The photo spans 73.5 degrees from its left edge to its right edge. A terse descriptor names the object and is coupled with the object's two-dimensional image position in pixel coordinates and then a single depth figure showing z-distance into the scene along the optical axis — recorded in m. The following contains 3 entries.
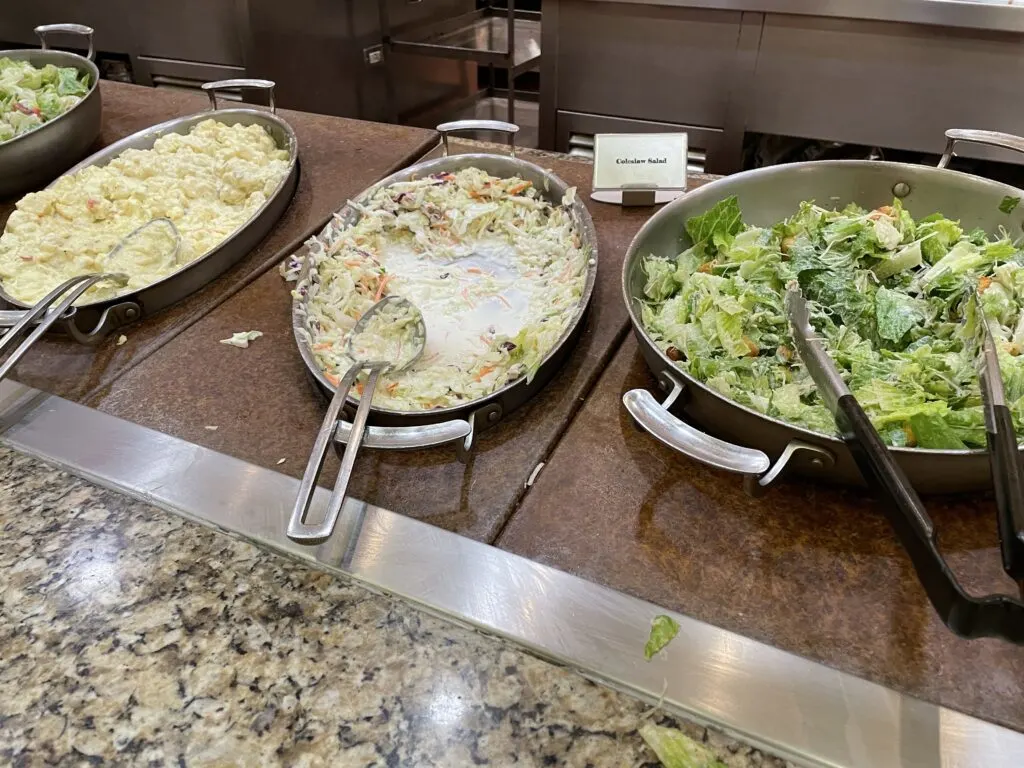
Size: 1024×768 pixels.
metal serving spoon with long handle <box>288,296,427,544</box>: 0.94
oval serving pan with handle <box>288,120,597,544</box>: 0.97
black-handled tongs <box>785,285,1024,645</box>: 0.69
